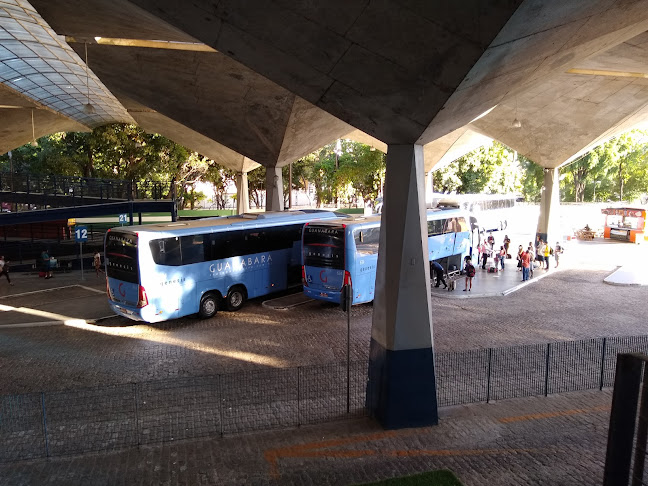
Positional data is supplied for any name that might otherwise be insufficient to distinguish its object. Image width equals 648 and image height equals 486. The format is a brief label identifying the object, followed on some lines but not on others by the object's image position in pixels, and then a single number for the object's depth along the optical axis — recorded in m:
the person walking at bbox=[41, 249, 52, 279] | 22.83
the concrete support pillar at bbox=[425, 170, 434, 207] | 38.00
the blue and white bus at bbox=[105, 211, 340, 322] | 13.86
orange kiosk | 34.47
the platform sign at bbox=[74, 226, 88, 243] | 21.19
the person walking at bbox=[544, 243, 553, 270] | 24.05
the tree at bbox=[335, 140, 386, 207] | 44.69
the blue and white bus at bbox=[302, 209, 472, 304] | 15.80
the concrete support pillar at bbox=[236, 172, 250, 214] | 35.72
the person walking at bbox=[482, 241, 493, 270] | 24.47
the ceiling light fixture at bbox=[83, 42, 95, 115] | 16.24
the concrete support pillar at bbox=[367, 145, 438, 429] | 8.09
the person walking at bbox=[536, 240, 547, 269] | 24.20
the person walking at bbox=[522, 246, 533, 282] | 21.34
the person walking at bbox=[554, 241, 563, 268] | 25.00
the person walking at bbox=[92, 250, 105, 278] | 23.11
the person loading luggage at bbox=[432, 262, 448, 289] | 19.45
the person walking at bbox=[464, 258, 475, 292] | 18.97
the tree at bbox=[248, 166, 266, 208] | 46.41
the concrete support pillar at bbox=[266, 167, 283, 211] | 25.94
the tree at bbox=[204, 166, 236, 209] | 43.83
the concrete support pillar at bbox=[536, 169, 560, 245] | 28.27
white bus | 33.06
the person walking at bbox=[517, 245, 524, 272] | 21.95
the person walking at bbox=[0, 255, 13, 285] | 20.47
